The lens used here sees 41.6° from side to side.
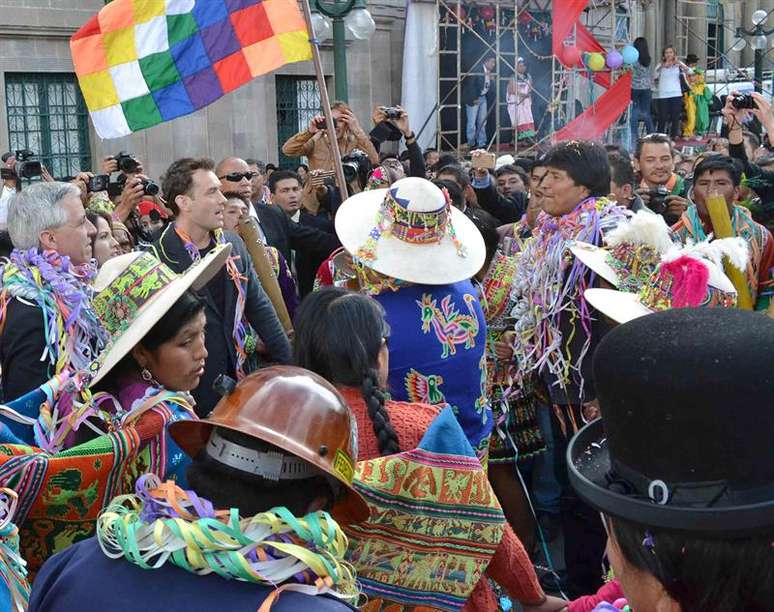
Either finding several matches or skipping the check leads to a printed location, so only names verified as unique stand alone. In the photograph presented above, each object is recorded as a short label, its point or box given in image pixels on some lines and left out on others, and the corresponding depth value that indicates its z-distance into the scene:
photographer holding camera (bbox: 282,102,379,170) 8.22
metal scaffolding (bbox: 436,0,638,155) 18.66
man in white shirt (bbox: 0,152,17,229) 8.67
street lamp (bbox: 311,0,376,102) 11.87
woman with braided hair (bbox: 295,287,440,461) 2.83
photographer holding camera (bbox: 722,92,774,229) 6.18
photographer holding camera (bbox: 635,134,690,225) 7.02
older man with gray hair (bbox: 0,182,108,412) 3.82
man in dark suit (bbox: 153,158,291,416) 4.84
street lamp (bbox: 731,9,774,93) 18.95
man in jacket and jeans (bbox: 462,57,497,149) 18.98
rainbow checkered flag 6.27
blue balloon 19.53
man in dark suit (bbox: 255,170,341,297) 6.71
